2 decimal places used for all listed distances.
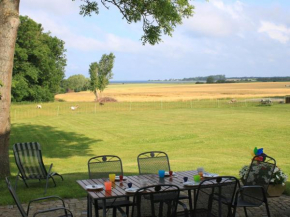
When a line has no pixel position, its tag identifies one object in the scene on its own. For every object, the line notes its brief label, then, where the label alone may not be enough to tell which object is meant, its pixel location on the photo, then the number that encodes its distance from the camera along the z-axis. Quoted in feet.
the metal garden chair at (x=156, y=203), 14.39
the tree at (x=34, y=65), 136.34
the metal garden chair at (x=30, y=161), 26.84
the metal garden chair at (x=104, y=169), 20.02
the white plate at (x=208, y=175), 18.84
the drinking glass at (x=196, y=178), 17.76
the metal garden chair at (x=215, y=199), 15.75
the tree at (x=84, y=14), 28.07
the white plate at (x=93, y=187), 16.47
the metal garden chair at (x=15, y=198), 13.38
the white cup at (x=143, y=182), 17.56
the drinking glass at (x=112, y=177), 17.92
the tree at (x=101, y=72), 184.75
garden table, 15.78
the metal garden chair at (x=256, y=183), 17.43
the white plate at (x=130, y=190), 16.05
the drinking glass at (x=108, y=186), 16.31
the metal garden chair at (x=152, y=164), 21.20
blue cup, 18.88
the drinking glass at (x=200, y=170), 19.41
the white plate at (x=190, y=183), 16.98
